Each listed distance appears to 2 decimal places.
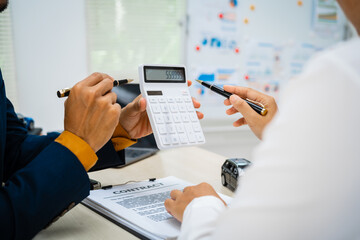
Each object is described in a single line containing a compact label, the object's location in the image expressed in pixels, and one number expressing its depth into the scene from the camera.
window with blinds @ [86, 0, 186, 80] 2.04
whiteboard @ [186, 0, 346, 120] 2.30
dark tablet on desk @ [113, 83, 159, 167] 1.16
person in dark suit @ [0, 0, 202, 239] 0.52
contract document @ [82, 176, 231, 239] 0.60
